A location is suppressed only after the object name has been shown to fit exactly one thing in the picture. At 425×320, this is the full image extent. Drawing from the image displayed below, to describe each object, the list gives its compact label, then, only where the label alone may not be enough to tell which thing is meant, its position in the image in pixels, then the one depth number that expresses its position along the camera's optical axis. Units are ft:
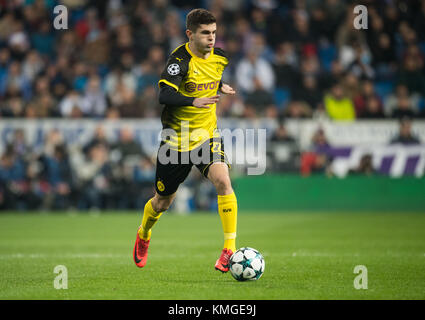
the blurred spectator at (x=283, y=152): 60.85
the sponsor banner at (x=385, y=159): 59.16
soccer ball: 23.43
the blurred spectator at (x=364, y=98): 63.52
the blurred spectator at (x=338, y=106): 63.57
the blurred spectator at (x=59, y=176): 62.13
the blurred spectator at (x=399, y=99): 63.99
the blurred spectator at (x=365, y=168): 59.82
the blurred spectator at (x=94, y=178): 61.93
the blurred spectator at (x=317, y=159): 60.44
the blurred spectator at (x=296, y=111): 62.85
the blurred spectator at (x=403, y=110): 62.49
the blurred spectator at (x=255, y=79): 65.00
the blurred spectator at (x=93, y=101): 65.31
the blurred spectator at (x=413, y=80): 66.18
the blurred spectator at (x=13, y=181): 61.62
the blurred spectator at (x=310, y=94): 65.41
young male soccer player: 25.12
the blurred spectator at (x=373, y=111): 62.39
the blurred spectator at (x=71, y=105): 64.18
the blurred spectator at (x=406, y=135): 59.52
